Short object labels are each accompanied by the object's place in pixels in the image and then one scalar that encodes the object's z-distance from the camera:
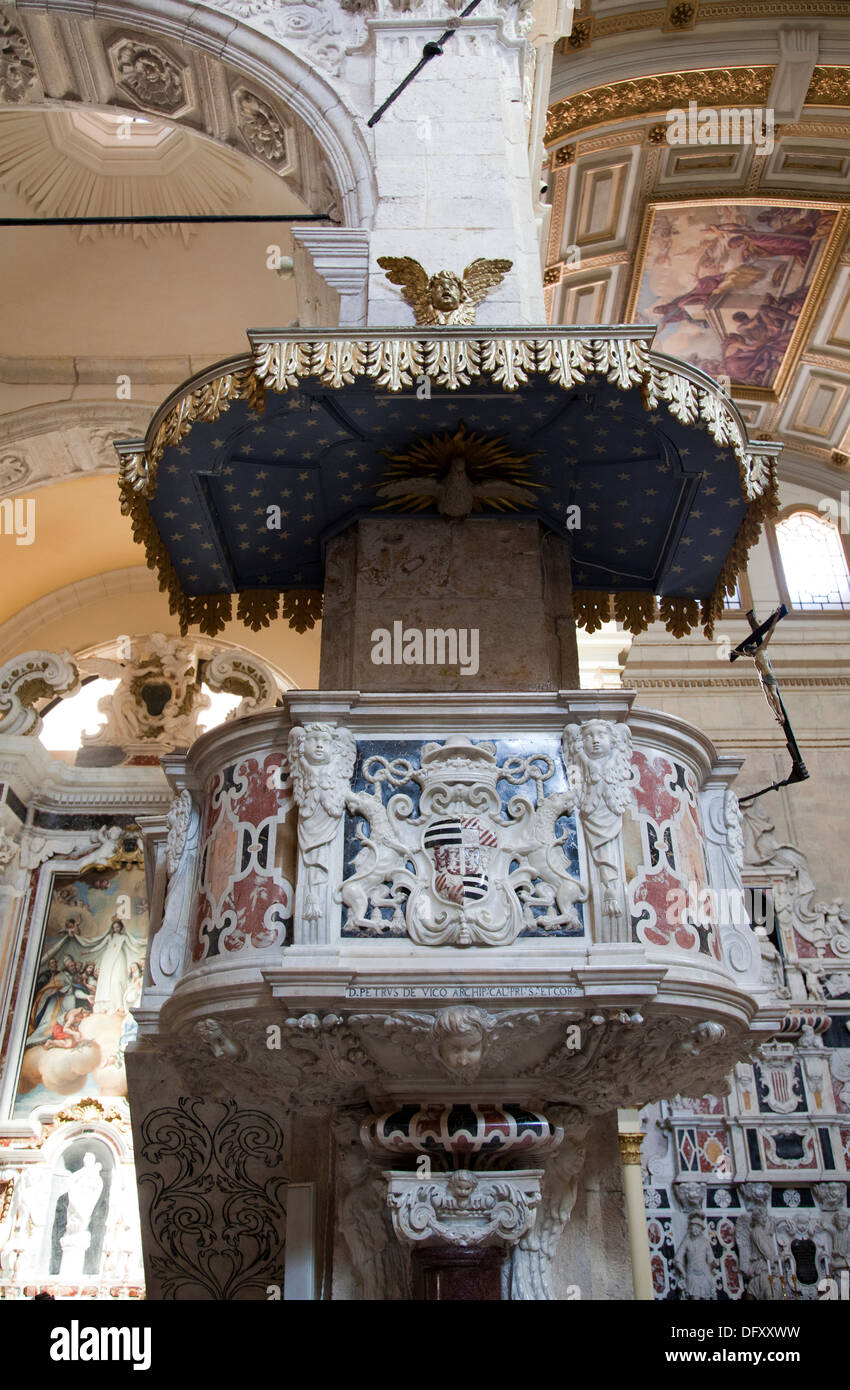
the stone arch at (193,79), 6.86
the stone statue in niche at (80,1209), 9.09
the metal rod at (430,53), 6.07
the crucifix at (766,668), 9.05
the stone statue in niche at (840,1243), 8.38
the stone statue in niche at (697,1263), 8.24
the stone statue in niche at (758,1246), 8.23
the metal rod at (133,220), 7.02
